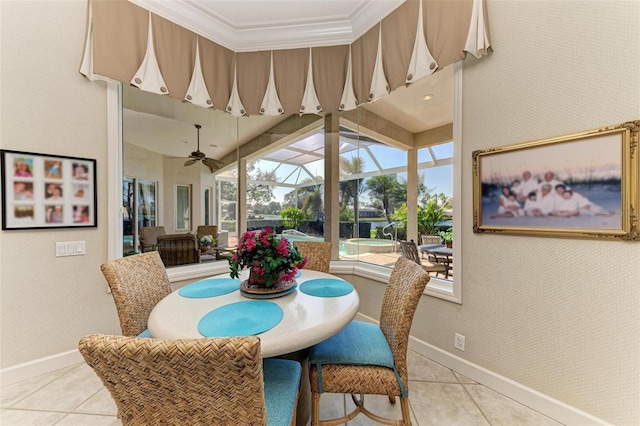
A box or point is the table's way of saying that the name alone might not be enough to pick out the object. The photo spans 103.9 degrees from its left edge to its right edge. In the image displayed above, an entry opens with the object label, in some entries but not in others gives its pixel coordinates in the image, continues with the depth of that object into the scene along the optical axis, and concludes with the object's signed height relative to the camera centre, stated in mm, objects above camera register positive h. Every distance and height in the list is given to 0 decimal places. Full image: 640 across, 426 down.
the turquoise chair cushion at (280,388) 1003 -793
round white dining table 1068 -516
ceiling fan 3301 +745
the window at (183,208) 3146 +81
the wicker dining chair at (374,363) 1305 -804
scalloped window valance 1965 +1463
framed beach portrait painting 1356 +168
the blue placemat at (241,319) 1101 -511
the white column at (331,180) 3477 +476
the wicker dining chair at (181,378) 615 -434
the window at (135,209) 2461 +64
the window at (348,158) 3322 +768
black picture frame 1904 +195
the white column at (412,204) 3629 +135
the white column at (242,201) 3780 +201
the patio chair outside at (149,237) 2738 -255
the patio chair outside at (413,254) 3194 -556
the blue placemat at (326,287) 1601 -504
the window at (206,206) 3400 +112
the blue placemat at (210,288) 1598 -504
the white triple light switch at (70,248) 2064 -279
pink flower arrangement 1515 -266
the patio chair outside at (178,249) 2816 -408
